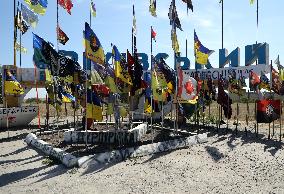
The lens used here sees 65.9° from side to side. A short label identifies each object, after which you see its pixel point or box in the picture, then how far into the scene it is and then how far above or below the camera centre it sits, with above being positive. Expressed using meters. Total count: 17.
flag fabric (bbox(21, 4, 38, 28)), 17.31 +6.15
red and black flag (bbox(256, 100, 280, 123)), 13.91 -1.07
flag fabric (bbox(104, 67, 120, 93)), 12.02 +0.64
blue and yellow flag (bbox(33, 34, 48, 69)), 12.05 +2.67
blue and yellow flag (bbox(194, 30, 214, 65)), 14.81 +2.89
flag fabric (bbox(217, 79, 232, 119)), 15.96 -0.55
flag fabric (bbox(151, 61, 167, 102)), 12.88 +0.64
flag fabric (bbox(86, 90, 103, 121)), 11.25 -0.66
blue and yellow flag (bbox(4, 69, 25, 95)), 15.42 +0.68
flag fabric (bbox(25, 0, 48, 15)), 15.30 +6.24
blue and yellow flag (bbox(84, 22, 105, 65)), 10.79 +2.33
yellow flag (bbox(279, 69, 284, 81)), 15.67 +1.23
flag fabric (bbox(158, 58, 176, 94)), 13.37 +1.28
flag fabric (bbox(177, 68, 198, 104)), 13.20 +0.22
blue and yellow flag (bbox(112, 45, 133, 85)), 12.09 +1.39
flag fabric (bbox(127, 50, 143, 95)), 12.40 +1.19
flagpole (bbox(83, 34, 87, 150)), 11.09 +0.04
